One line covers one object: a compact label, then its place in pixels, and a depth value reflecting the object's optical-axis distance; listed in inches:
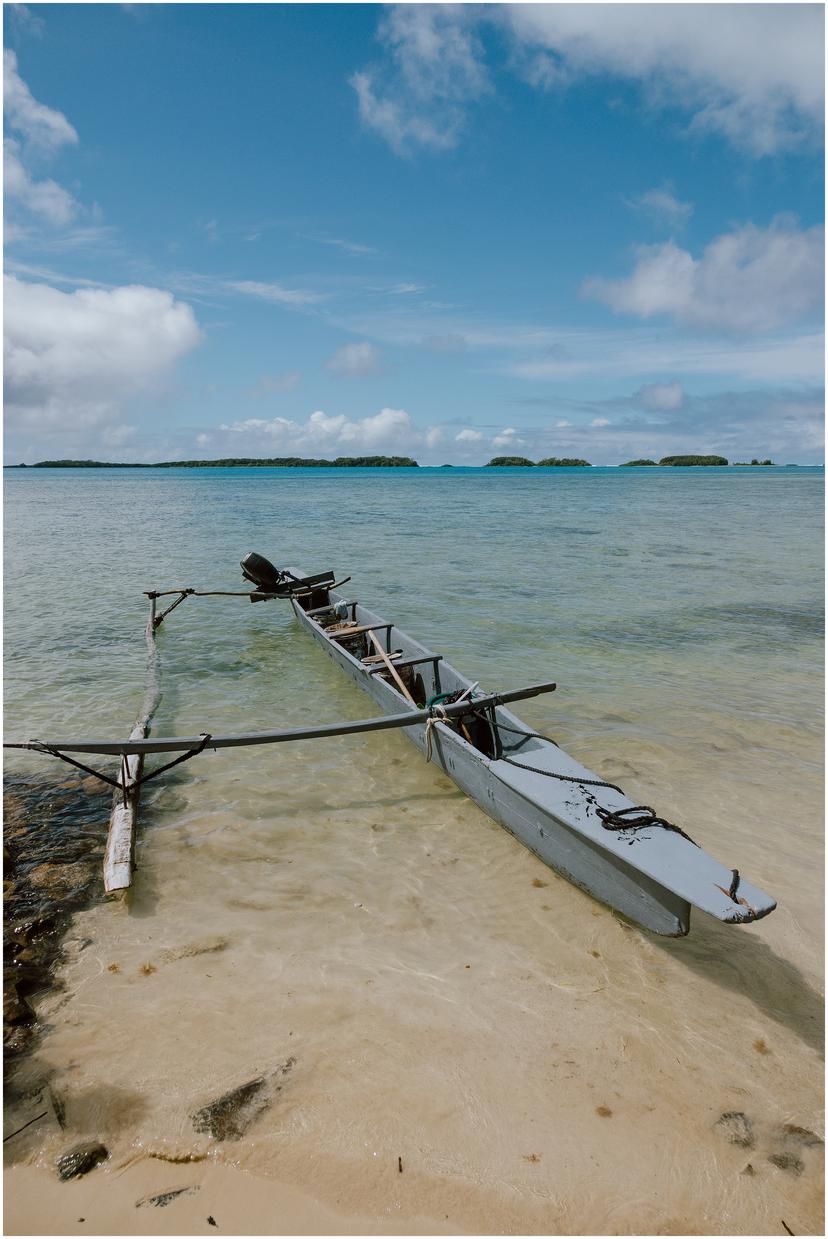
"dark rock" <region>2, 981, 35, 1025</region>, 168.6
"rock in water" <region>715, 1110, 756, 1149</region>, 141.9
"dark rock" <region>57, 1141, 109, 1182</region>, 132.1
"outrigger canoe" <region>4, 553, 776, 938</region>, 182.7
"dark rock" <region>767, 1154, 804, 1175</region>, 136.0
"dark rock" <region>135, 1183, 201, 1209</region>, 126.3
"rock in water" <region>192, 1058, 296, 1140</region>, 142.2
